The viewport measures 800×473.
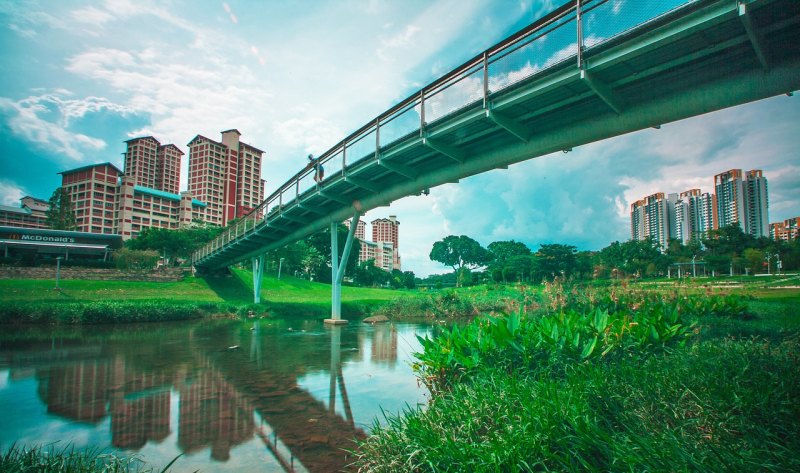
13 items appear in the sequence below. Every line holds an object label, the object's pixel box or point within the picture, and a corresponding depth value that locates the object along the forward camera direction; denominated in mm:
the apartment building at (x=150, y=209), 92500
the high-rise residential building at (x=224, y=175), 116625
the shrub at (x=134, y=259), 39000
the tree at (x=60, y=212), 64250
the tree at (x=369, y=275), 71381
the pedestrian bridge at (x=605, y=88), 6801
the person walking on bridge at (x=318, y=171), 20016
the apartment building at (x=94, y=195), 87812
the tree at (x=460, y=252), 101062
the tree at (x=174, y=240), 57938
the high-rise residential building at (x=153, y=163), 121062
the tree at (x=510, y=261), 53012
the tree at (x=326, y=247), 63312
